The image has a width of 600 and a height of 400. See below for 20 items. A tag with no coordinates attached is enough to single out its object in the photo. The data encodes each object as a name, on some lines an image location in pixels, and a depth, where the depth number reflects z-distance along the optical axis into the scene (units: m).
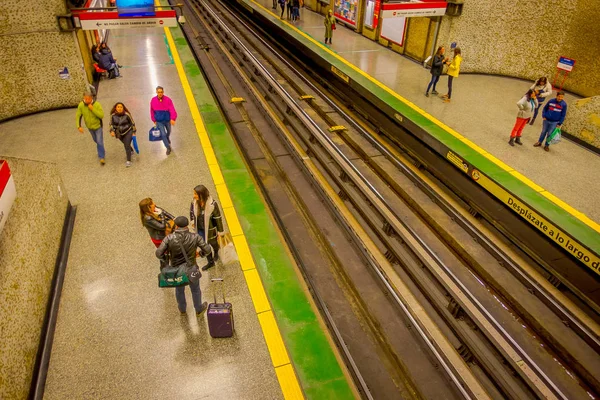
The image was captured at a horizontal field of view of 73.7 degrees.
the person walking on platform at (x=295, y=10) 18.06
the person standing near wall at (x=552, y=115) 7.78
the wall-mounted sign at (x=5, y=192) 3.82
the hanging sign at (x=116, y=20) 8.84
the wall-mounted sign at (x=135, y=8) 8.74
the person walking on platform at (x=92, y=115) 7.17
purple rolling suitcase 4.31
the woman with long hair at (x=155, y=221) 4.62
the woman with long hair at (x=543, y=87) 8.61
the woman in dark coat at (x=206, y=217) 4.91
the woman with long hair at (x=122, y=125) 7.14
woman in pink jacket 7.59
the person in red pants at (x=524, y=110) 7.99
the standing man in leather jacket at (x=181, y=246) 4.15
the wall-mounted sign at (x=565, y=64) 9.86
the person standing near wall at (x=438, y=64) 10.25
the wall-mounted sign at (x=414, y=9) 10.22
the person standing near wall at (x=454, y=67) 10.09
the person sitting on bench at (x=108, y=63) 11.61
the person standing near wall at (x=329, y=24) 14.21
